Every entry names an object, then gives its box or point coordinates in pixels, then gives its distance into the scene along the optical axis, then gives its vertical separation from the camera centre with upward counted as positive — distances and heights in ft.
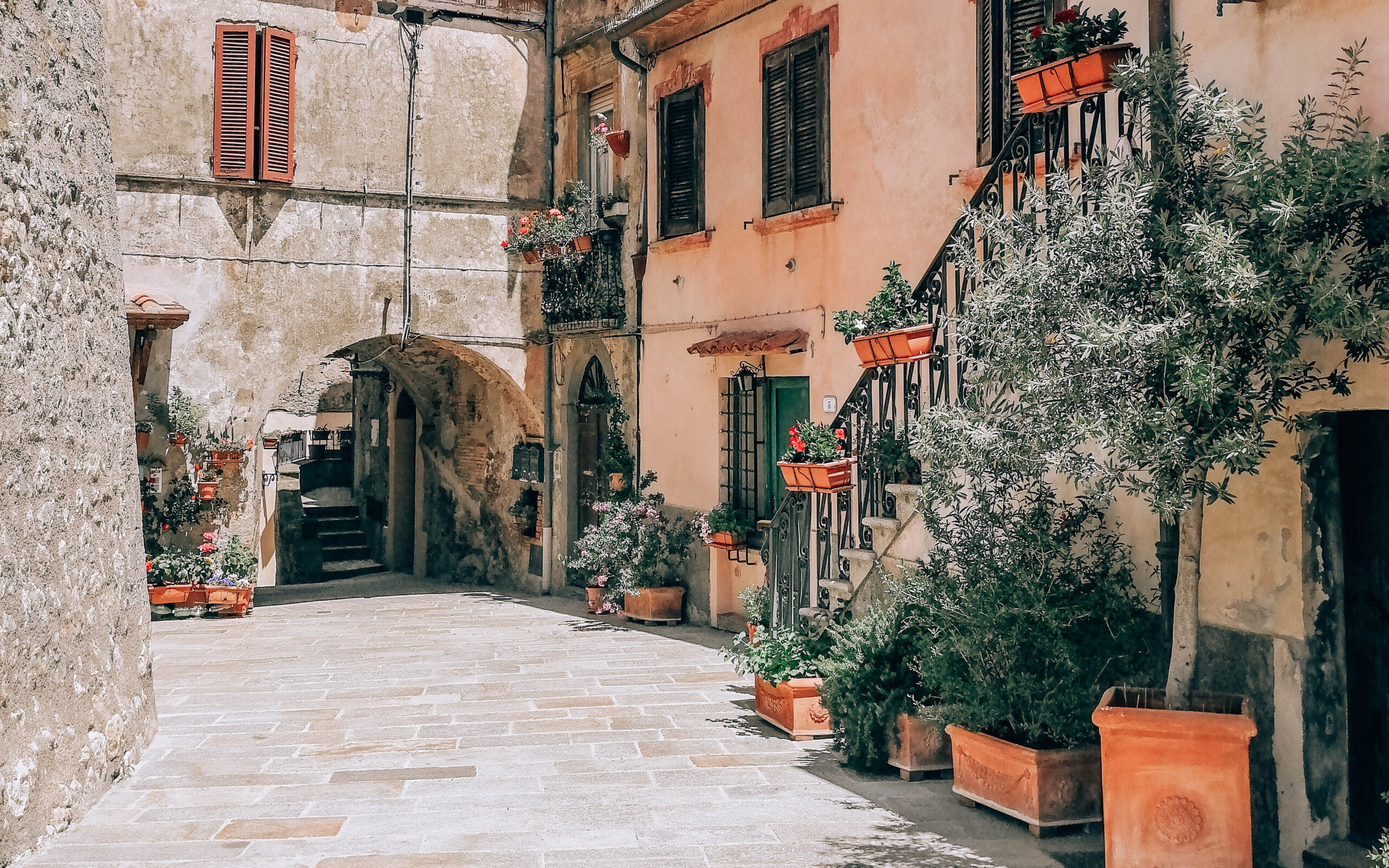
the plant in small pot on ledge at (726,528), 36.94 -1.28
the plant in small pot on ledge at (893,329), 22.33 +3.12
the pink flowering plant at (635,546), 40.73 -2.03
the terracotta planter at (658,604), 40.24 -3.95
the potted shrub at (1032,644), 17.75 -2.38
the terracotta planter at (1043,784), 17.78 -4.52
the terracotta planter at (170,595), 42.45 -3.79
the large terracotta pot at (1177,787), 14.94 -3.83
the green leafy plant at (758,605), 28.14 -2.83
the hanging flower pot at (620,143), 43.39 +12.73
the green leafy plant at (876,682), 21.12 -3.49
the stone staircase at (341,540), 66.49 -3.03
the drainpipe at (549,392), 48.52 +3.97
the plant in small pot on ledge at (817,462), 25.76 +0.57
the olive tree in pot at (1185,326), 13.51 +1.92
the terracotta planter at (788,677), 24.11 -3.93
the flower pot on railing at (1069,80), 17.01 +6.03
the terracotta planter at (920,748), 21.04 -4.66
